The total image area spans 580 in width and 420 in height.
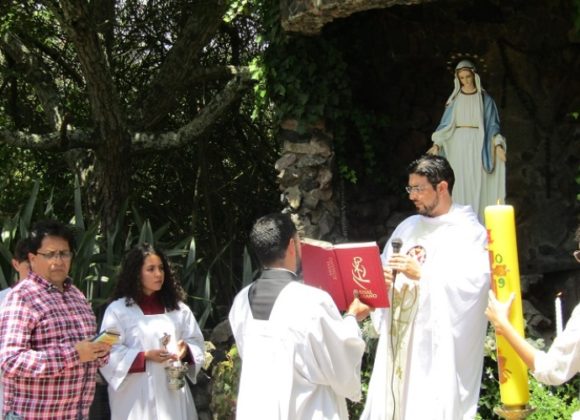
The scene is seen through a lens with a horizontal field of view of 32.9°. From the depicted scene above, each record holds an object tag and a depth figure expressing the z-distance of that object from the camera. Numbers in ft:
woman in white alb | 17.76
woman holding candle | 11.66
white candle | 18.43
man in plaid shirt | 14.70
